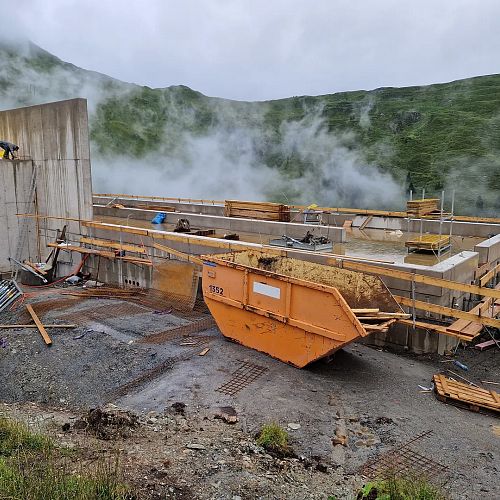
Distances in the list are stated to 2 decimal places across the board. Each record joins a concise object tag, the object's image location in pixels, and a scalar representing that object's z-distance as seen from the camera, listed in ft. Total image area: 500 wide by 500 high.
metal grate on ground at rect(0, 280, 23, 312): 37.14
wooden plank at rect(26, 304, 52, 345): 27.85
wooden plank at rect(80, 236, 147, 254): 40.34
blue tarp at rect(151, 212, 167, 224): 57.67
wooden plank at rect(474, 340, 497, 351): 27.66
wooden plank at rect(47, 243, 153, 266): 39.59
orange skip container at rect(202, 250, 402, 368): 21.39
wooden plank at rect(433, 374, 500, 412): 19.57
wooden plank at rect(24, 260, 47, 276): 48.73
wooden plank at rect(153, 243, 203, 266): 35.50
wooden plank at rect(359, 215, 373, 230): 54.53
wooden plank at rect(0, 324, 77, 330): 30.29
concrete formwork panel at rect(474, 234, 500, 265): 34.55
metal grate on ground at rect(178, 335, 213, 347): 26.58
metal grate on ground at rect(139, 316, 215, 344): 27.73
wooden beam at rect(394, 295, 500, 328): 23.42
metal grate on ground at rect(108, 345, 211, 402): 21.52
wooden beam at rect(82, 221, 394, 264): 30.61
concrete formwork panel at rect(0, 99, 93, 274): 47.65
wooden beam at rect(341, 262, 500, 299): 23.79
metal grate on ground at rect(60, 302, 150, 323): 32.42
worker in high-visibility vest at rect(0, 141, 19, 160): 51.44
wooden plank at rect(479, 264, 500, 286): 29.38
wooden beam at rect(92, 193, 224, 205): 70.62
